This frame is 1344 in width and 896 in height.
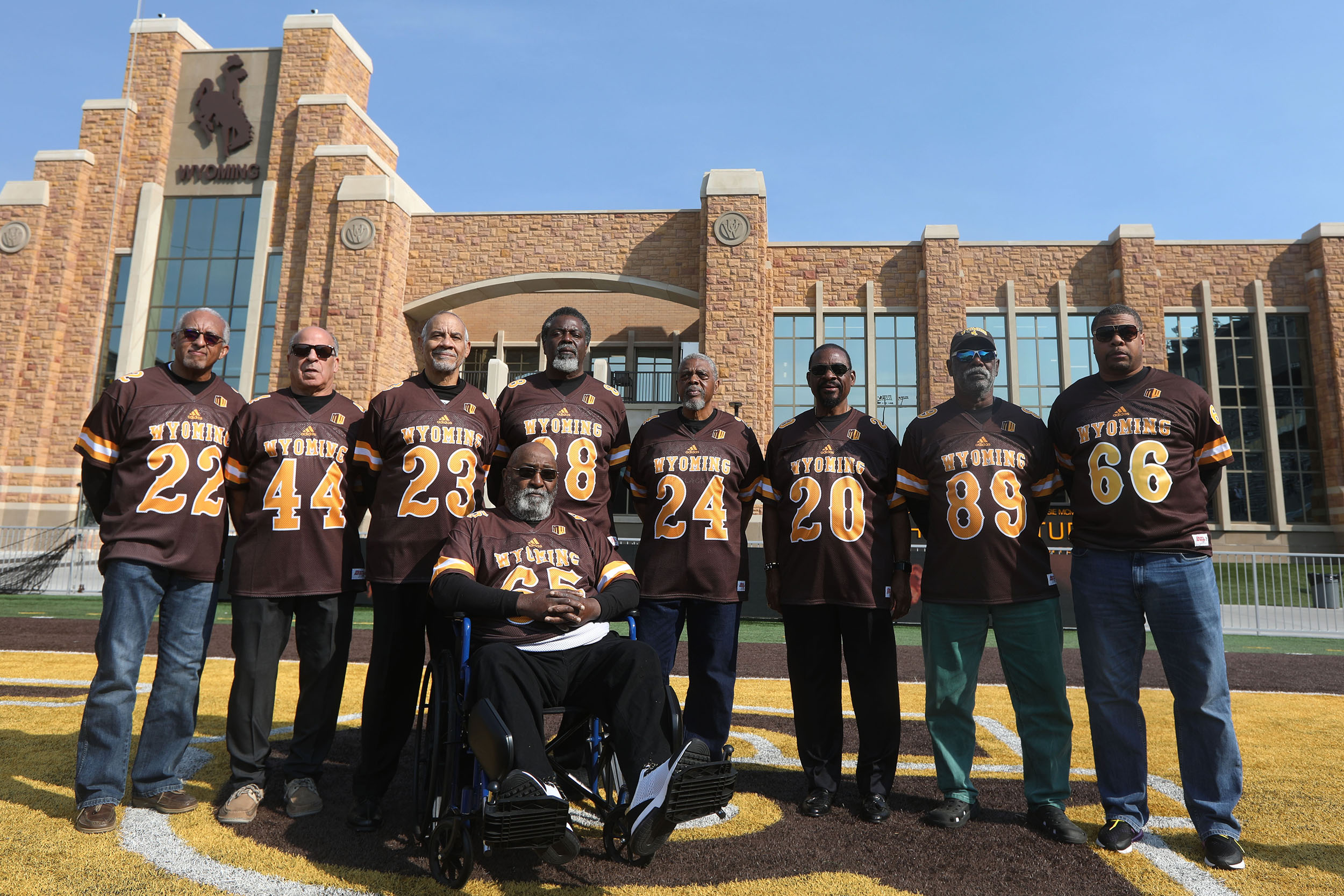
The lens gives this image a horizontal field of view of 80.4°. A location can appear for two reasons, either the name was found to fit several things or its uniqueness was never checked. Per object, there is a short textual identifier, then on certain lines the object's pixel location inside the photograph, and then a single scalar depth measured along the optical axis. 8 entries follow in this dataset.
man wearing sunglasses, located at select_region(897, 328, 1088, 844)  3.60
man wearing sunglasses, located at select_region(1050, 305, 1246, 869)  3.34
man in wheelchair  2.66
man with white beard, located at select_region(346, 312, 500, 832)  3.56
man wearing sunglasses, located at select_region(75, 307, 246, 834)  3.44
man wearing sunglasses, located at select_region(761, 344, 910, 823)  3.82
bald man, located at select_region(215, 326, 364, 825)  3.64
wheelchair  2.47
